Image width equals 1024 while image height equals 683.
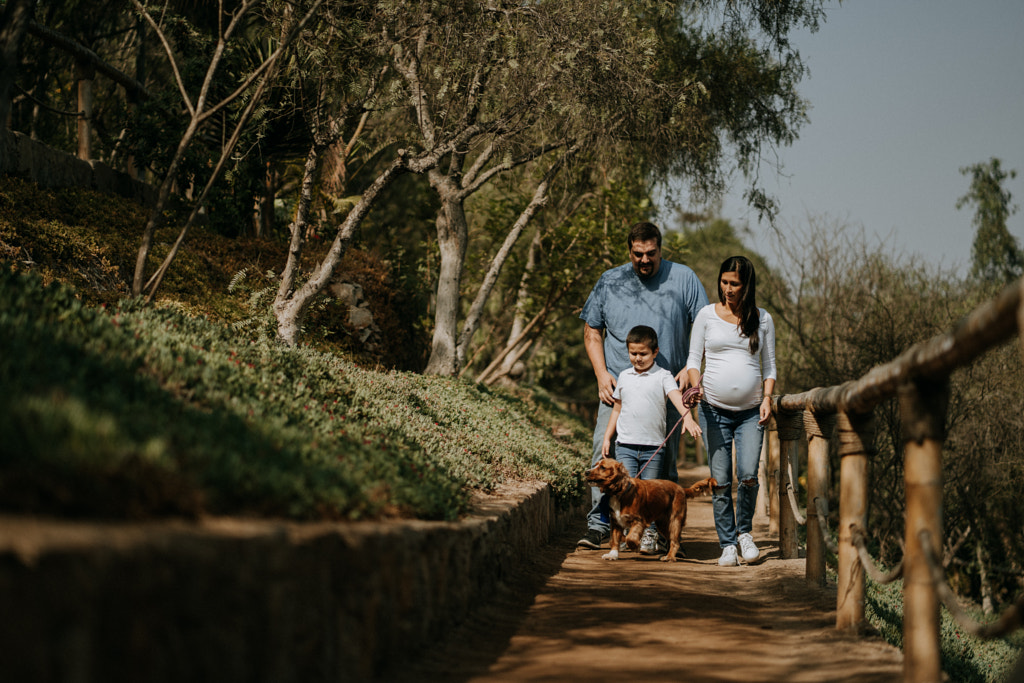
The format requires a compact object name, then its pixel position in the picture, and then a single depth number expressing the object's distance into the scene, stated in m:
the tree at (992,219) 38.44
